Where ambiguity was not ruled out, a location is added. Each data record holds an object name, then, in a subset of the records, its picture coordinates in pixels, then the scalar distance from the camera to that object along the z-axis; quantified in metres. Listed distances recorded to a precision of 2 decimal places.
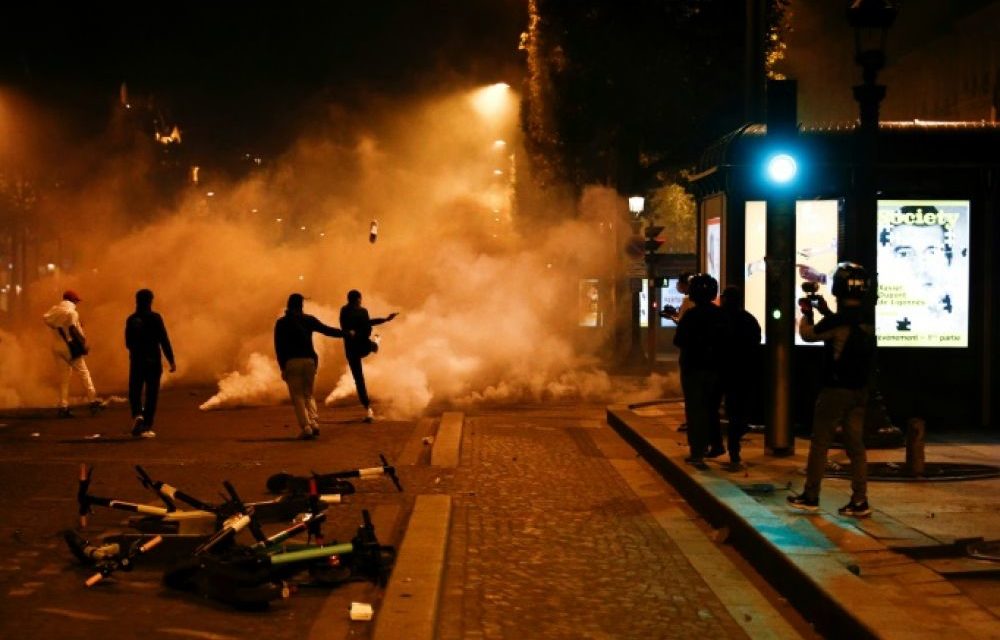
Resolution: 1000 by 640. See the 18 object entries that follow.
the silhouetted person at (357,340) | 16.55
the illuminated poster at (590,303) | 35.16
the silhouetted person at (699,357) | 11.59
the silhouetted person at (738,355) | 12.28
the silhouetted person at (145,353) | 14.56
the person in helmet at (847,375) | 8.62
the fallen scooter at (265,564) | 6.48
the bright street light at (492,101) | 45.58
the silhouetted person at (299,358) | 14.51
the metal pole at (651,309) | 28.38
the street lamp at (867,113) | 11.37
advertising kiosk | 14.05
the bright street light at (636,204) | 29.69
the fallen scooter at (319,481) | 8.47
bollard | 10.30
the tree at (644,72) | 31.09
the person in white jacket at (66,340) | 16.84
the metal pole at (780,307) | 11.98
